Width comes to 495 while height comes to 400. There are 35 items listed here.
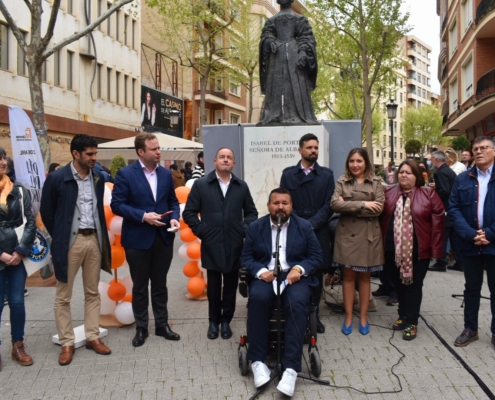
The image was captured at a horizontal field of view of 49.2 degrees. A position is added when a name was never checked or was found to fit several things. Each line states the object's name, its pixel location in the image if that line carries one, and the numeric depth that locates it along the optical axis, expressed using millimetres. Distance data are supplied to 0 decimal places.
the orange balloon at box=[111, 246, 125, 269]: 6090
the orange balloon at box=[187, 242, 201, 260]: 7012
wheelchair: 4500
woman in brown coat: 5445
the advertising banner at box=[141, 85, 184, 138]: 30953
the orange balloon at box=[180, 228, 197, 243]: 7125
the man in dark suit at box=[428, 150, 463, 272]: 9078
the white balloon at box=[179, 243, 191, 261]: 7352
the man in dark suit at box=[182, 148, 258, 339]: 5469
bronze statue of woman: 7930
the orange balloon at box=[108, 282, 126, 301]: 6055
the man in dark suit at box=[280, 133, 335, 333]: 5695
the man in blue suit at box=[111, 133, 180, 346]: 5316
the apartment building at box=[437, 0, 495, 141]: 22109
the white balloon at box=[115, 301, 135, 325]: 5922
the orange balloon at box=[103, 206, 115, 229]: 5977
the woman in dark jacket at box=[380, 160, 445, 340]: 5441
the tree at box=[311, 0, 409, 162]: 22344
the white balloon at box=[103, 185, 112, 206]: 5916
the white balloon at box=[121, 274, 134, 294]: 6238
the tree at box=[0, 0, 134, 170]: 10320
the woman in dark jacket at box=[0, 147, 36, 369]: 4742
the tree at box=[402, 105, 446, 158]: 71562
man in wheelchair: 4324
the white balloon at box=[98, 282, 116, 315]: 6047
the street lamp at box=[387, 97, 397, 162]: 22209
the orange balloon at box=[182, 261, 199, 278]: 7238
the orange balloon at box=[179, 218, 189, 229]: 6935
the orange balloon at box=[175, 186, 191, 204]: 7184
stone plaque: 7602
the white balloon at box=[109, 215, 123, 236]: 5918
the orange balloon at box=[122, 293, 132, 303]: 6145
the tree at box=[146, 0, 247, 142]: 23016
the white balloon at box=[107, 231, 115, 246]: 6050
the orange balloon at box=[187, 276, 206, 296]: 7109
